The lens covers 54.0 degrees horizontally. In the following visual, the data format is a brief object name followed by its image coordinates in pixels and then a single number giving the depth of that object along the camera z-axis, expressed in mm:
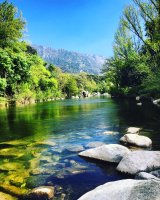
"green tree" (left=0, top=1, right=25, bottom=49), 29193
